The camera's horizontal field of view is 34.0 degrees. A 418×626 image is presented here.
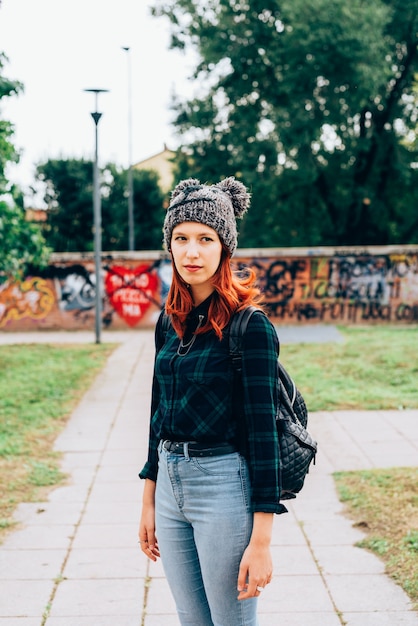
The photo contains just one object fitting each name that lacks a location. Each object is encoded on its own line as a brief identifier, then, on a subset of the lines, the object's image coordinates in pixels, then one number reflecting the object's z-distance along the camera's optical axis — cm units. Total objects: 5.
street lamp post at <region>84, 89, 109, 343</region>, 1365
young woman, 198
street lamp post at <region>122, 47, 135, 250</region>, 2784
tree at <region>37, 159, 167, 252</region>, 2806
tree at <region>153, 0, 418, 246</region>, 2039
